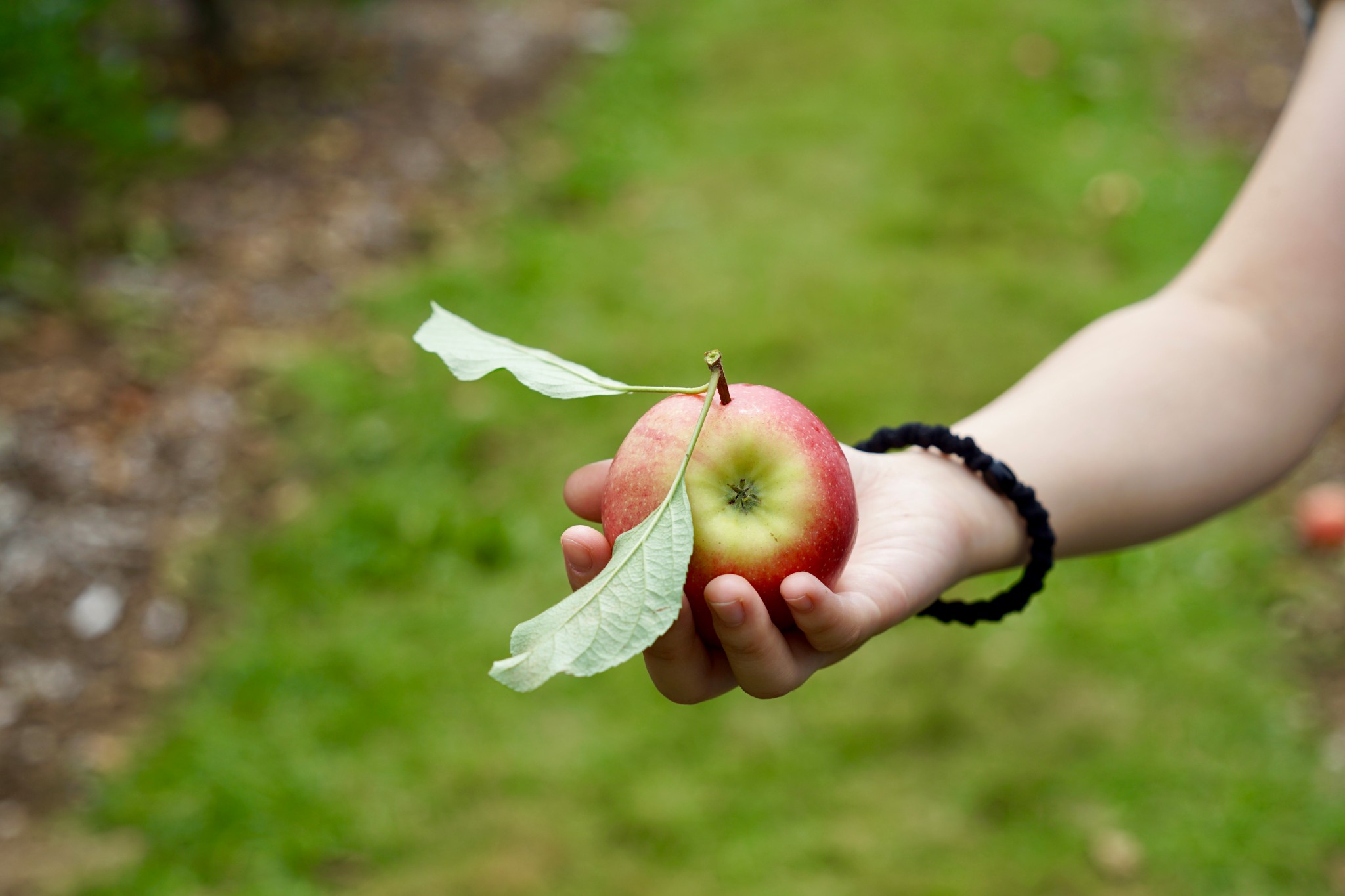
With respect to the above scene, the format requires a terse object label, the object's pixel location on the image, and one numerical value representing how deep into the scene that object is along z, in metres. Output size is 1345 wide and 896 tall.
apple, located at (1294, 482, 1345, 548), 3.04
